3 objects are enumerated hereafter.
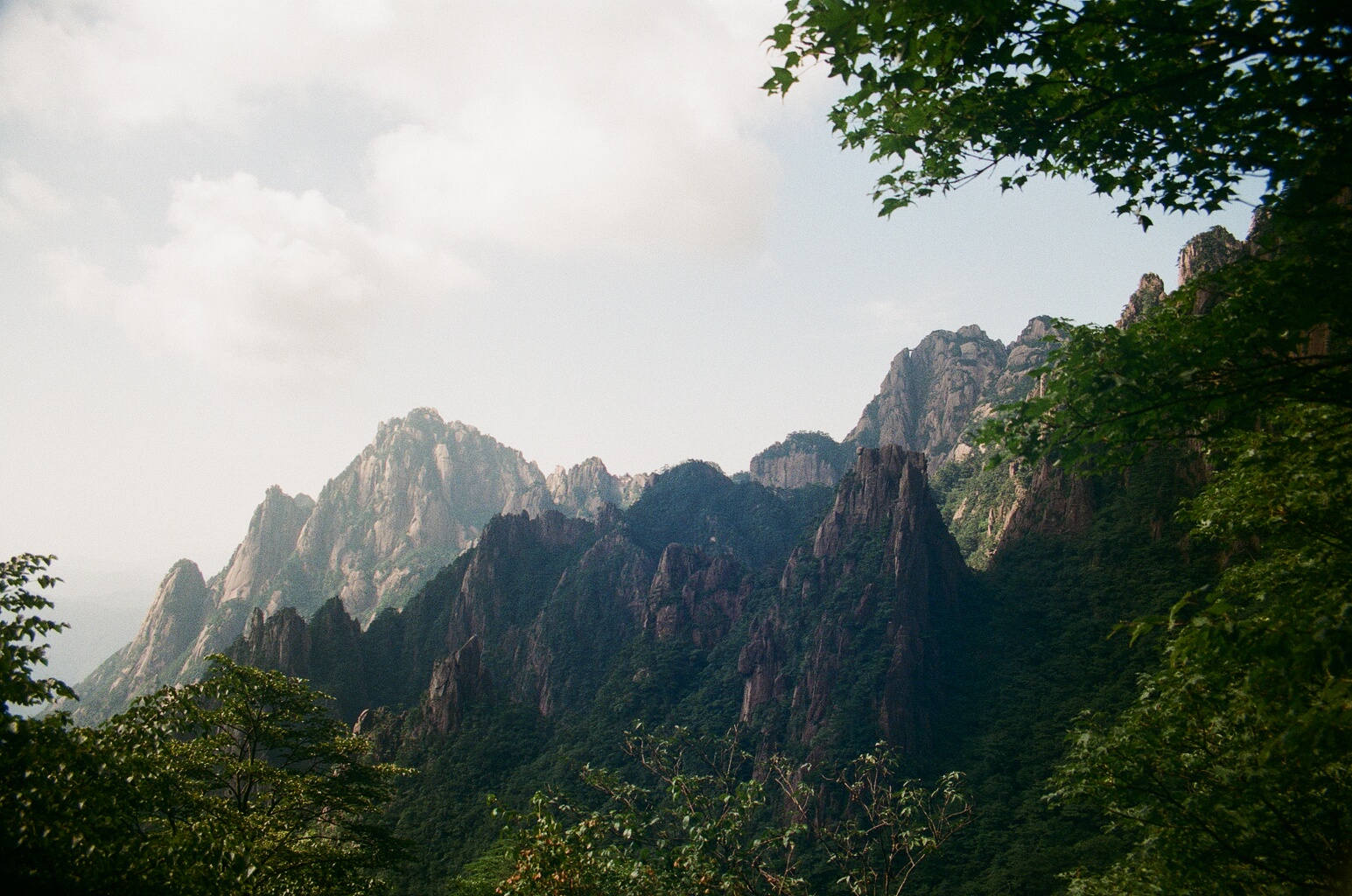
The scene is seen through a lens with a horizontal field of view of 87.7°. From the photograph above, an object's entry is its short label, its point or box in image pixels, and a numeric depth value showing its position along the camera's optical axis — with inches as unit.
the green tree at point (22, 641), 311.1
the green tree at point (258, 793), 352.5
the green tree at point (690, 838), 331.6
